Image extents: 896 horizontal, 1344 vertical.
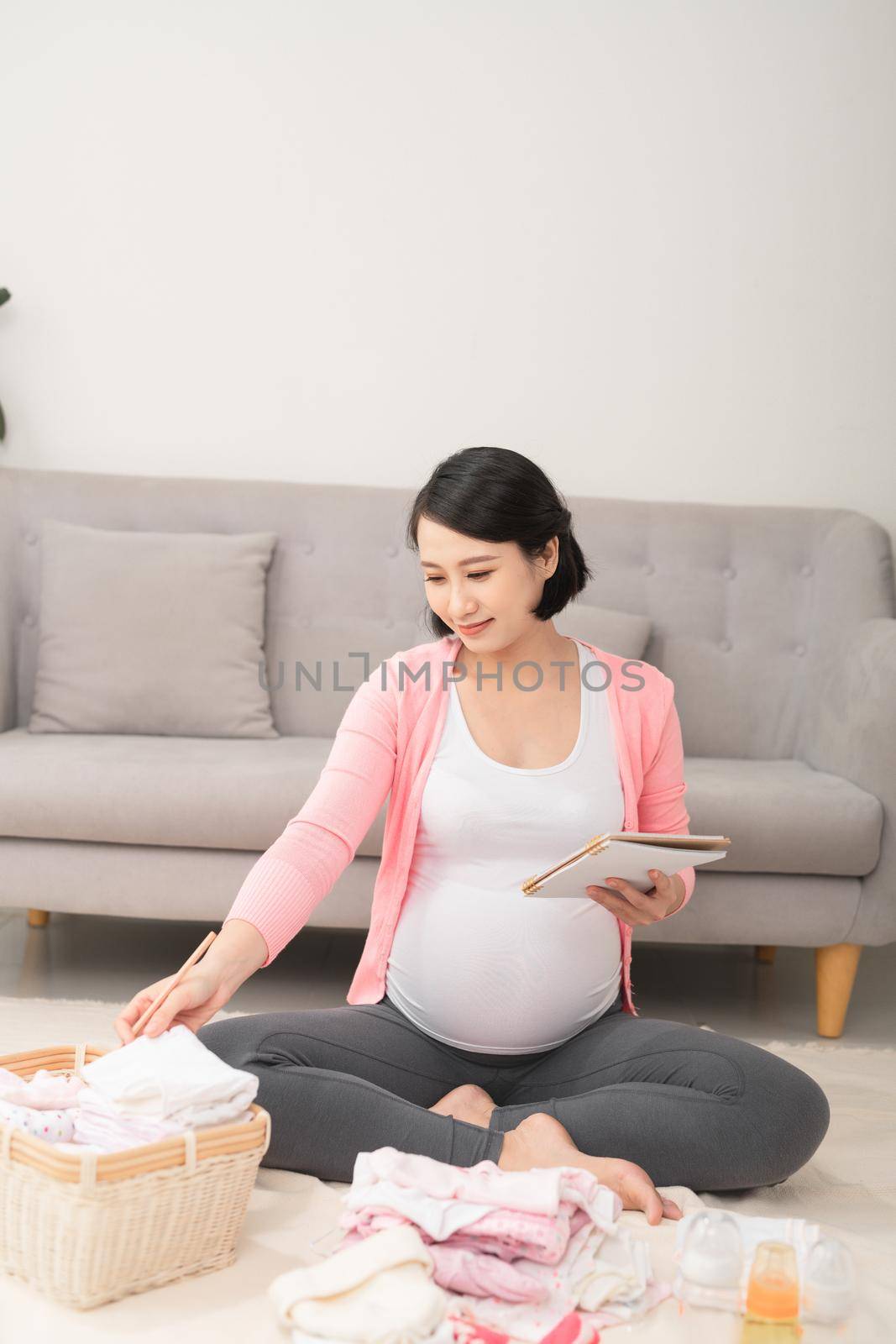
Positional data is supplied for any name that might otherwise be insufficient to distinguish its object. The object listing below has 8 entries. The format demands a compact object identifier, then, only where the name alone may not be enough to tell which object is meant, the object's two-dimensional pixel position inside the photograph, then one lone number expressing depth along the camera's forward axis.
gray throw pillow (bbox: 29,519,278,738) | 4.88
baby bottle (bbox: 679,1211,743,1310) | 3.65
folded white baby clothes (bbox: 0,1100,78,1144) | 3.65
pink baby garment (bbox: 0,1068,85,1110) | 3.69
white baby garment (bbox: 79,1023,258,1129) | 3.62
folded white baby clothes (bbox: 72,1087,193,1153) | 3.61
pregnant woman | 3.83
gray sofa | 4.54
